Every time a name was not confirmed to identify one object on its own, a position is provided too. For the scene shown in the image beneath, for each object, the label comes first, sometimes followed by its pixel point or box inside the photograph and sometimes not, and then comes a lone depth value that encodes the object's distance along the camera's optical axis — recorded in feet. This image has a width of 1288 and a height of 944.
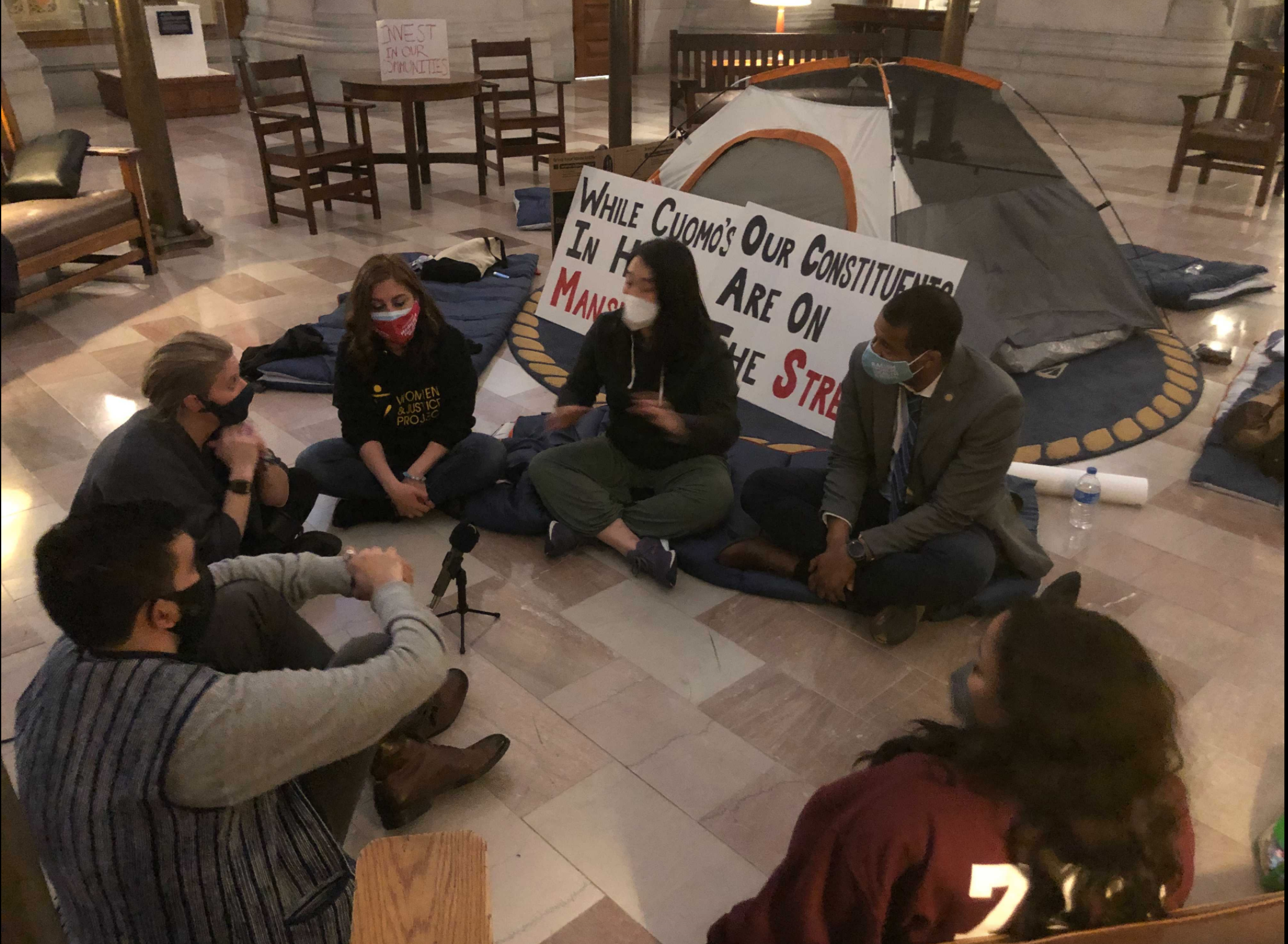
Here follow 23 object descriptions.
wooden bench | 26.53
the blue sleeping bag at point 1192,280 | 16.26
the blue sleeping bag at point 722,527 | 9.04
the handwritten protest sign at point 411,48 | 21.08
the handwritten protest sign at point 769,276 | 11.76
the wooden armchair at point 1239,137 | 21.42
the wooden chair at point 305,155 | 19.26
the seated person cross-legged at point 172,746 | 4.13
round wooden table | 20.59
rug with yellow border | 11.84
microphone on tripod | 7.41
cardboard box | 15.75
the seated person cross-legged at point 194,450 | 7.29
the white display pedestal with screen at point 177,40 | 26.00
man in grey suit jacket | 8.06
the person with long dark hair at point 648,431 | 9.20
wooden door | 38.47
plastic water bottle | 10.39
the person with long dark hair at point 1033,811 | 3.90
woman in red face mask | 9.44
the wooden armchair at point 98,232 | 12.93
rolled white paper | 10.52
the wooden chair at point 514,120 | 21.89
